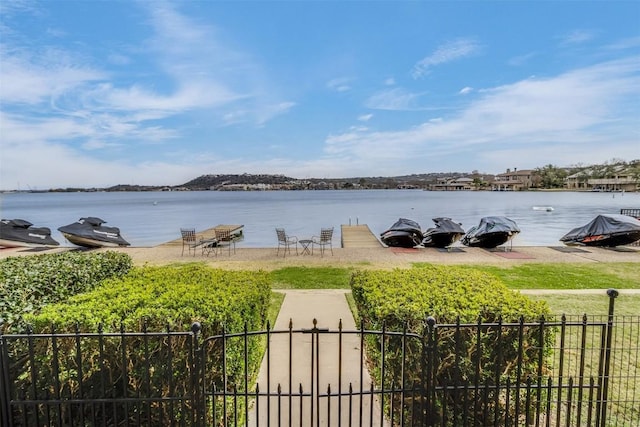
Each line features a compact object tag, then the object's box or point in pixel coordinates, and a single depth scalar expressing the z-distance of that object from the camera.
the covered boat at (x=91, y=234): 21.27
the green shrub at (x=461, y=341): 3.50
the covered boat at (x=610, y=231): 18.55
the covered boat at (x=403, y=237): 20.91
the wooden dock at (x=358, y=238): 22.50
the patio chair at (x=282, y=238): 17.67
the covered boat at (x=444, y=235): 20.44
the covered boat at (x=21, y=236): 22.72
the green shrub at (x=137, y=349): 3.45
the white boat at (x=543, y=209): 64.53
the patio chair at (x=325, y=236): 18.05
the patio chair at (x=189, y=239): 18.45
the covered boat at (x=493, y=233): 19.41
